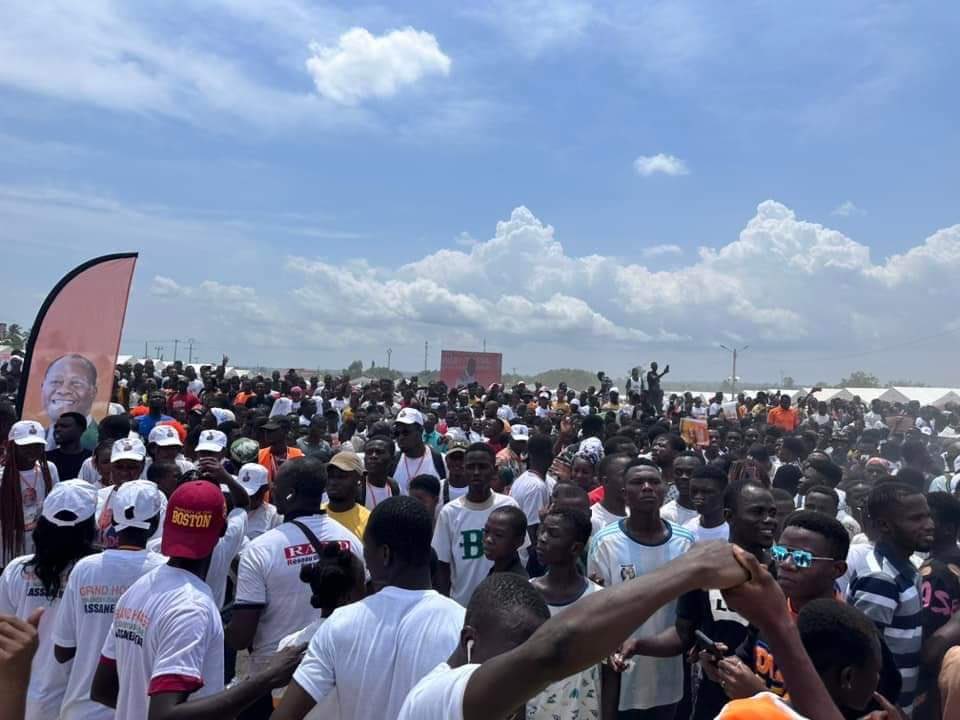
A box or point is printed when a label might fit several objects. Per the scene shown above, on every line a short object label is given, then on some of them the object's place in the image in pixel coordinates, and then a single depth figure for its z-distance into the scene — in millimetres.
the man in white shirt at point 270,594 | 3678
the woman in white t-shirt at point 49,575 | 3363
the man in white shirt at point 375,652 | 2533
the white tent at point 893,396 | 30125
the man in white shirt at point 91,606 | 3207
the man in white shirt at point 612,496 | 5730
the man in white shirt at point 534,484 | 6426
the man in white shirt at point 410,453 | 7340
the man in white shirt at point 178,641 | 2631
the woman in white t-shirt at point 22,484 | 5340
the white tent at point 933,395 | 27975
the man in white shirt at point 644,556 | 4125
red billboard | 24250
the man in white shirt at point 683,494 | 6211
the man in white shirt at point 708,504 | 5559
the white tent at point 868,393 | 33000
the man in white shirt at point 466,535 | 5148
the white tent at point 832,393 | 28494
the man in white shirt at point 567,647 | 1646
